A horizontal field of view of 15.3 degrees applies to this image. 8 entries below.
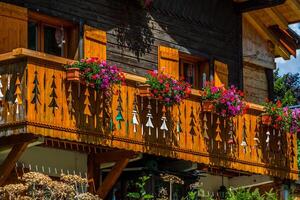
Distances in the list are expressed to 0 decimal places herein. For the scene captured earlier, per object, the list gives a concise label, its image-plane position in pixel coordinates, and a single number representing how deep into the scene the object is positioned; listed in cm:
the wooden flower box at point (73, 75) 1703
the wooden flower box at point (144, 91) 1828
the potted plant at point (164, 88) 1833
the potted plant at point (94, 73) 1708
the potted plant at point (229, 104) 1969
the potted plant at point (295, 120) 2123
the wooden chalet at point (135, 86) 1681
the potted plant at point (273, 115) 2092
